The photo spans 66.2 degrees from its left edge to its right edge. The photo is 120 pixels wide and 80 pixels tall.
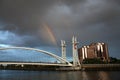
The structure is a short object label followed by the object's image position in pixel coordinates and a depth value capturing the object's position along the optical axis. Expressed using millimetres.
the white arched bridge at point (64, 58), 45355
